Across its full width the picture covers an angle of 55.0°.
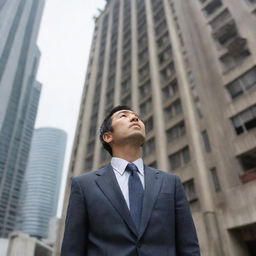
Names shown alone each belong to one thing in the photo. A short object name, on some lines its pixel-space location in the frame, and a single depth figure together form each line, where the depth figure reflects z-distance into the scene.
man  2.19
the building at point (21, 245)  23.70
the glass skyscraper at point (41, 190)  167.25
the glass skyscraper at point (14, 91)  103.56
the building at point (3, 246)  29.13
